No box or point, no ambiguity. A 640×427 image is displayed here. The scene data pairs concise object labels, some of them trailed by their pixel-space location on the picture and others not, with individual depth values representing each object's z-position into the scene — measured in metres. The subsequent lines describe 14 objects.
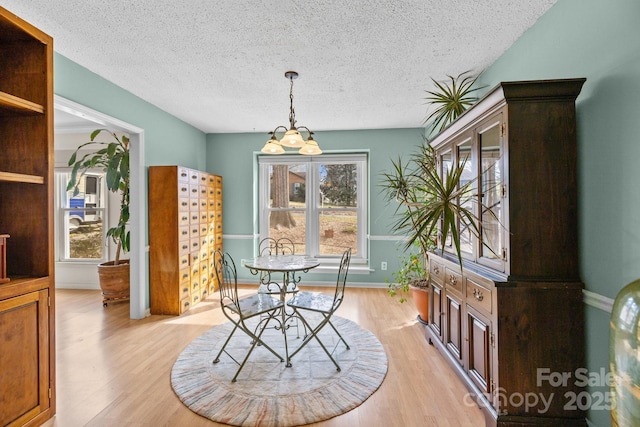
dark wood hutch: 1.59
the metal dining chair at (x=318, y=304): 2.43
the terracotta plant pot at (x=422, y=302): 3.22
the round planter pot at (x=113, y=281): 3.96
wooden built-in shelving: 1.81
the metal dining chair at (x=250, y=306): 2.26
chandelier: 2.57
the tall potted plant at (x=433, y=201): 1.91
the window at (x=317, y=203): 4.96
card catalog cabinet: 3.54
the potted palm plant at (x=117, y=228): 3.58
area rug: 1.86
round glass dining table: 2.61
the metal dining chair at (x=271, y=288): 2.89
